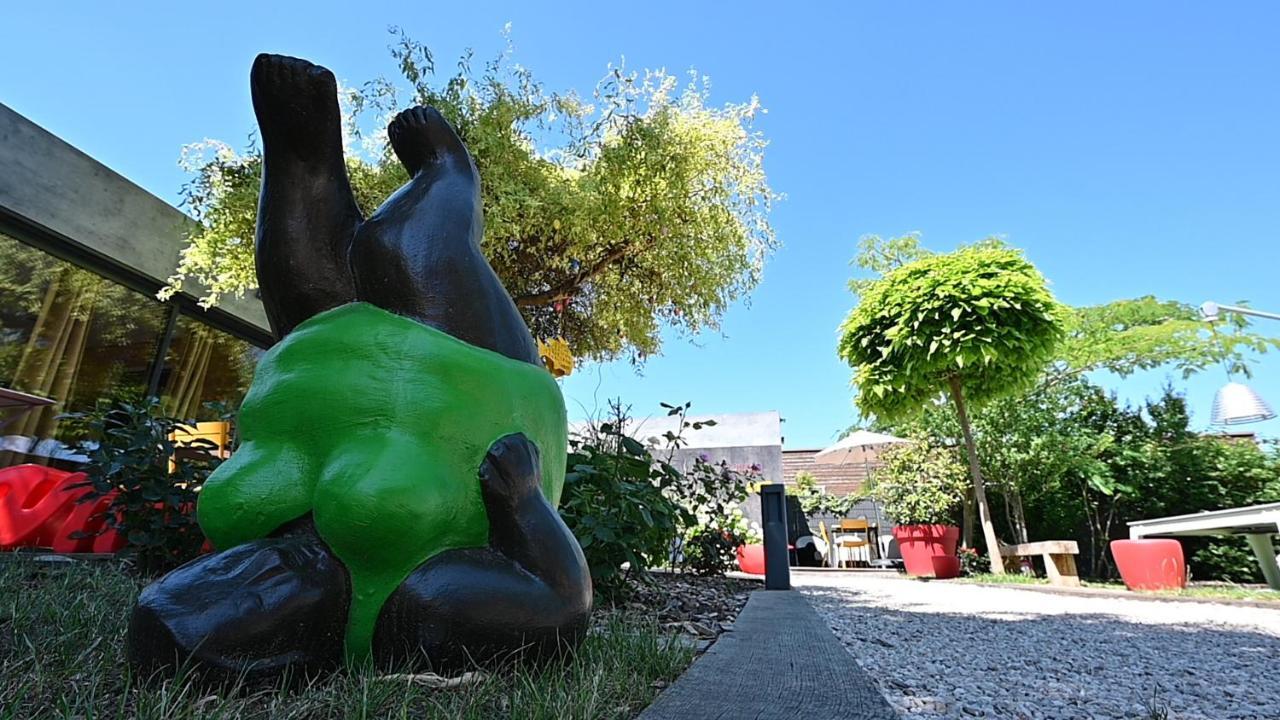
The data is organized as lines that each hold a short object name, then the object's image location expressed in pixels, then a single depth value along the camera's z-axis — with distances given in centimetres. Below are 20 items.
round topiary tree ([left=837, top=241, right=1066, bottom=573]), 755
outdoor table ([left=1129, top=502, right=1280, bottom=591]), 511
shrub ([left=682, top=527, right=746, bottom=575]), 521
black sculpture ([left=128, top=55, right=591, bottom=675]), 131
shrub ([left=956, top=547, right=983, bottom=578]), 861
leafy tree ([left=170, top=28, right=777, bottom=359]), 606
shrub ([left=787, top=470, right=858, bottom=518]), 1280
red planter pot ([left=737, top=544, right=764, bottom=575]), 745
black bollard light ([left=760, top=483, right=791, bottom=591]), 485
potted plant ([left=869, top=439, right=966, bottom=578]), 836
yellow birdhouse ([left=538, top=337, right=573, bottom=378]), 520
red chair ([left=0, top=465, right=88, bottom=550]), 357
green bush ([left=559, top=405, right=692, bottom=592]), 273
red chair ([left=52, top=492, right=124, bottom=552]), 352
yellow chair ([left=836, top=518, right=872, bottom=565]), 1223
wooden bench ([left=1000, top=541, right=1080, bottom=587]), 661
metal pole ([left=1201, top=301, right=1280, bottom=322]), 682
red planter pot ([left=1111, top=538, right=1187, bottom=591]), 588
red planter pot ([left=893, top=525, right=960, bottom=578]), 831
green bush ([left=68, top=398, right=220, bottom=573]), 295
